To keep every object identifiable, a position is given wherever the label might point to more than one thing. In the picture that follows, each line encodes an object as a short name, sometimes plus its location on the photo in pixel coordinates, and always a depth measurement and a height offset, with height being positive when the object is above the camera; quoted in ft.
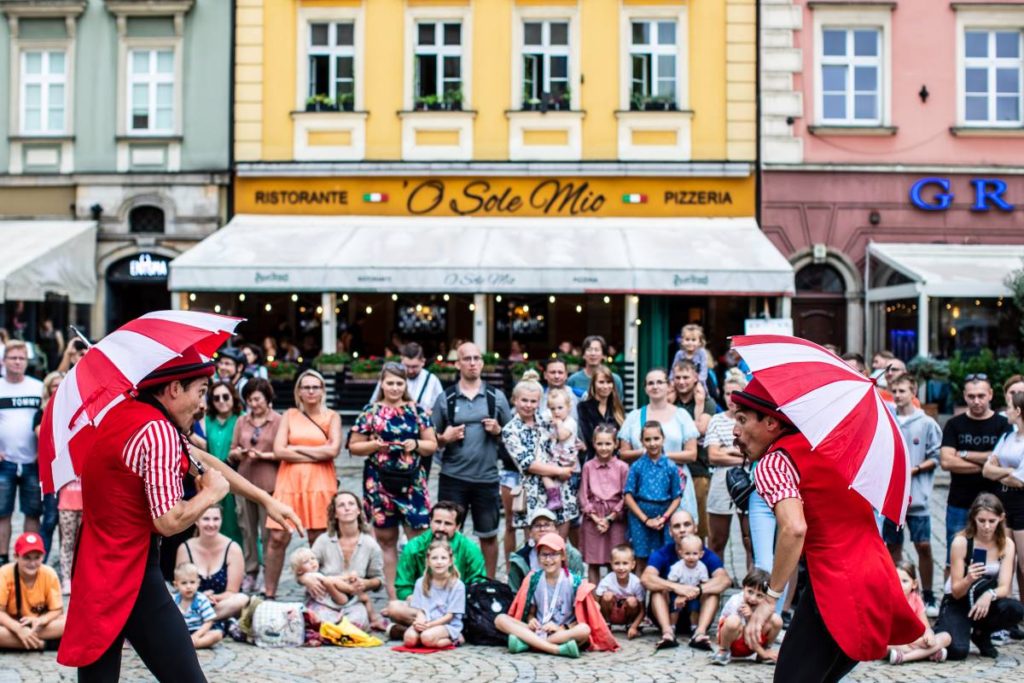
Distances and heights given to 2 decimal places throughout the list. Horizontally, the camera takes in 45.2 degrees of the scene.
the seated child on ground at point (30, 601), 26.55 -5.28
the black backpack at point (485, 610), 27.66 -5.53
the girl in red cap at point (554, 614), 26.84 -5.54
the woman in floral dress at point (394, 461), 31.04 -2.42
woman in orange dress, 31.01 -2.56
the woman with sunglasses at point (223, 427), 33.27 -1.72
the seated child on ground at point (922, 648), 26.18 -5.94
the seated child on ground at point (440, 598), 27.40 -5.30
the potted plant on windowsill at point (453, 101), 65.62 +14.14
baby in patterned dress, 30.83 -2.10
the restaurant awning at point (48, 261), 60.95 +5.22
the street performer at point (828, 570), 15.24 -2.52
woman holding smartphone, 26.84 -4.75
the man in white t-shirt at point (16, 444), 32.53 -2.18
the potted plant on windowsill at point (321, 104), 66.44 +14.08
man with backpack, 31.83 -2.36
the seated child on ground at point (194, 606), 26.91 -5.39
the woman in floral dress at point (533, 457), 30.73 -2.27
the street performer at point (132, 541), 15.24 -2.24
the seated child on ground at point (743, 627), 26.00 -5.50
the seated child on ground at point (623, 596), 28.60 -5.33
